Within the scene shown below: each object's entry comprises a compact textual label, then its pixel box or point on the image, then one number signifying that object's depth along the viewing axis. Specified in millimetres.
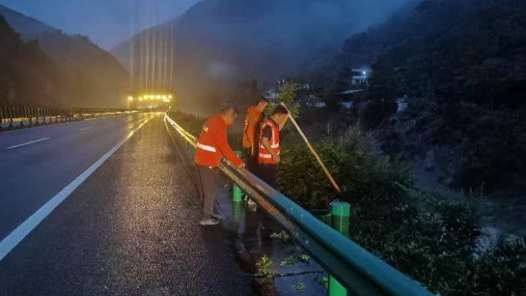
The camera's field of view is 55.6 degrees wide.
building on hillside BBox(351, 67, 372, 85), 109950
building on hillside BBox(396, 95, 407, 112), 68062
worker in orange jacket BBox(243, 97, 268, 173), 7234
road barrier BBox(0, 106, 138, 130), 33531
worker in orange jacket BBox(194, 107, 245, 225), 6426
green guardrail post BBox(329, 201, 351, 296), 3248
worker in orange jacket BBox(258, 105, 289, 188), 6513
